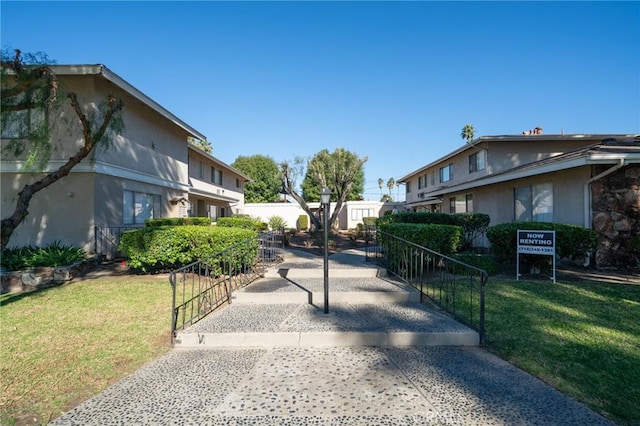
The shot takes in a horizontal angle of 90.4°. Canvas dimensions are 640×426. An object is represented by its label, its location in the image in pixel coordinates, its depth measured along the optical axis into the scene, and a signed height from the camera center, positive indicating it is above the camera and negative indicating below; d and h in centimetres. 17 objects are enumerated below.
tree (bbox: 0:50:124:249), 674 +270
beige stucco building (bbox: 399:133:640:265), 862 +137
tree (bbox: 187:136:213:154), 4234 +1036
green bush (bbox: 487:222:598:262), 779 -49
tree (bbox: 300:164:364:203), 4066 +398
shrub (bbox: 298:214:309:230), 3170 -9
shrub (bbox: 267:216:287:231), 2554 -6
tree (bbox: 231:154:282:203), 4222 +591
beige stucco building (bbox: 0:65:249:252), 1025 +162
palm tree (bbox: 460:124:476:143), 4212 +1169
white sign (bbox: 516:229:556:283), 741 -56
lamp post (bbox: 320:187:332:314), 506 -23
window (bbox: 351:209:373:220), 3319 +80
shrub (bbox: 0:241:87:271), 818 -91
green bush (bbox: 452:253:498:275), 826 -110
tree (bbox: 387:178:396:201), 6861 +805
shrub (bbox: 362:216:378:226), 2899 +6
